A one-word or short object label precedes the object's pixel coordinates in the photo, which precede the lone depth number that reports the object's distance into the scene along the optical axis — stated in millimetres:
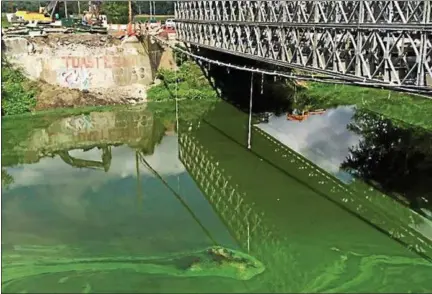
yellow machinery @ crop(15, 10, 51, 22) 39778
